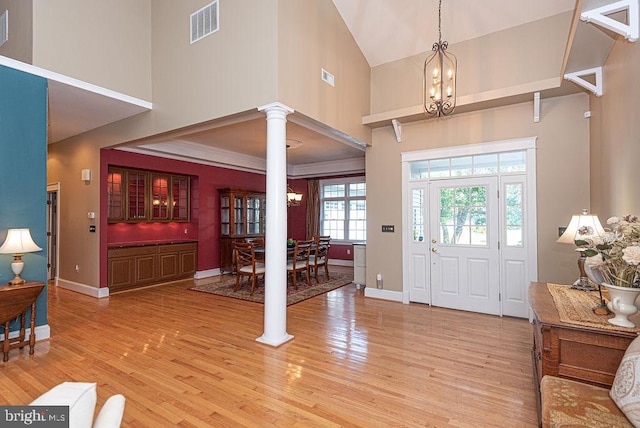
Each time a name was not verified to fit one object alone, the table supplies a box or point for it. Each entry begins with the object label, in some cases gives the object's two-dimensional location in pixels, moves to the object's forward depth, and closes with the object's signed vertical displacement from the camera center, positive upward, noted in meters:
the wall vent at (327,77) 4.34 +1.88
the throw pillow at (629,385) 1.49 -0.83
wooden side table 3.16 -0.91
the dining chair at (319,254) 6.65 -0.85
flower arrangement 1.86 -0.24
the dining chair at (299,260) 6.16 -0.91
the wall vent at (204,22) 4.14 +2.54
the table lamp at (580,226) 2.75 -0.15
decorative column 3.61 -0.15
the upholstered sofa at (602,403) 1.50 -0.97
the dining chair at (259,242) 6.49 -0.57
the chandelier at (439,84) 3.45 +1.71
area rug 5.53 -1.40
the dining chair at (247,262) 5.69 -0.86
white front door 4.53 -0.44
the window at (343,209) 9.42 +0.16
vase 1.87 -0.53
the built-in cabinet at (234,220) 7.81 -0.12
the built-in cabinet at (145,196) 6.16 +0.41
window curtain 9.86 +0.23
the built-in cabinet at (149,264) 5.98 -0.97
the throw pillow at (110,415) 1.11 -0.71
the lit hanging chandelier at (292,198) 6.82 +0.36
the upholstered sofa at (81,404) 0.99 -0.59
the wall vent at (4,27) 4.48 +2.65
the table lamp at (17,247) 3.27 -0.31
